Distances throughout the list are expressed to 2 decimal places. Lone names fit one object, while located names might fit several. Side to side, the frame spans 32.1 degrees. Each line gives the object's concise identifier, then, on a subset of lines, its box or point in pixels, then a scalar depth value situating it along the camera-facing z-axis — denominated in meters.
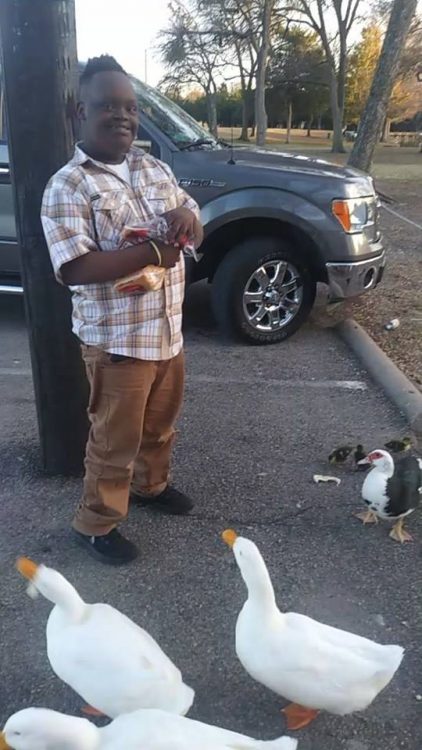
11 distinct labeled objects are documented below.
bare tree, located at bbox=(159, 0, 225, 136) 37.06
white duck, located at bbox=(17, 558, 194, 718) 2.22
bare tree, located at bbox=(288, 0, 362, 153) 35.16
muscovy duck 3.46
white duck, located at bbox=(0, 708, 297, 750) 1.89
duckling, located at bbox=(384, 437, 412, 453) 4.24
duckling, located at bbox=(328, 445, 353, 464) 4.14
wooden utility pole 3.27
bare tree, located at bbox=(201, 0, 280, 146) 31.44
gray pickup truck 6.01
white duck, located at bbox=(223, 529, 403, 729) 2.29
